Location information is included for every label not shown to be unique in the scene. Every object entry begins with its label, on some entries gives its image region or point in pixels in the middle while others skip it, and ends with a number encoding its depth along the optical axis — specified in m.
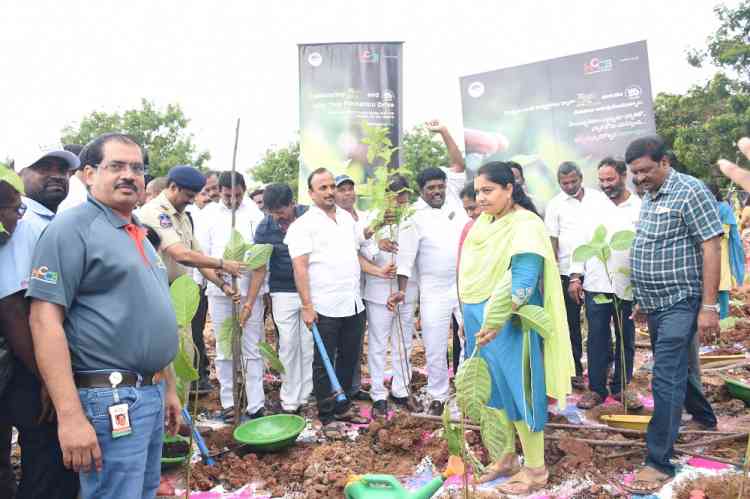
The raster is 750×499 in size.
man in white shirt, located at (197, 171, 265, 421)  4.37
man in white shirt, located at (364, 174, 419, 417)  4.41
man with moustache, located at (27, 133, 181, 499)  1.70
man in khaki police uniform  3.69
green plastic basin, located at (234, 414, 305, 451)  3.50
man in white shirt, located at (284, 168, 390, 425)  4.11
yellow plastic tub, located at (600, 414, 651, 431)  3.64
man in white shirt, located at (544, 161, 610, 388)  4.78
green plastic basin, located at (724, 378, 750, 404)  4.13
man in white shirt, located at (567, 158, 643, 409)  4.27
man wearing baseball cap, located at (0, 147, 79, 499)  2.03
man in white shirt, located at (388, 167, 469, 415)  4.35
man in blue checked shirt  2.93
